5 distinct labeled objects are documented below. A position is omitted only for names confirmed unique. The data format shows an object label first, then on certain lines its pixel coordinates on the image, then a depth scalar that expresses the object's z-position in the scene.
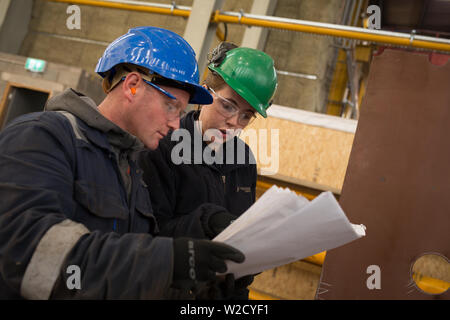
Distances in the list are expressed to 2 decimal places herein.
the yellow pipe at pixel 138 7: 4.84
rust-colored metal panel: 2.29
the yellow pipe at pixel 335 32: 3.88
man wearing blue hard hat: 1.01
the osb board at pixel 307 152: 3.83
